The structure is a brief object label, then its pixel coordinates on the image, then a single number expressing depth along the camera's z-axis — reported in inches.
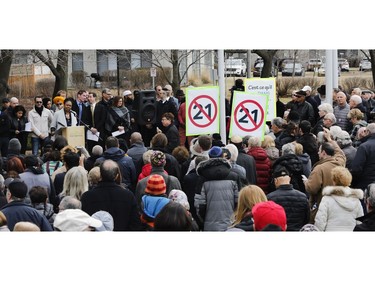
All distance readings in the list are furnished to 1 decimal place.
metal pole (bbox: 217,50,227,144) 621.6
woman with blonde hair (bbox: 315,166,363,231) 353.7
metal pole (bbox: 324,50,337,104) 713.0
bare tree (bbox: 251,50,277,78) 1437.6
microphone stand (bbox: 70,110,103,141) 727.3
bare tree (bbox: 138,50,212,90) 1224.9
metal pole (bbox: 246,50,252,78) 1172.5
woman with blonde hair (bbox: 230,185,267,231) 326.6
